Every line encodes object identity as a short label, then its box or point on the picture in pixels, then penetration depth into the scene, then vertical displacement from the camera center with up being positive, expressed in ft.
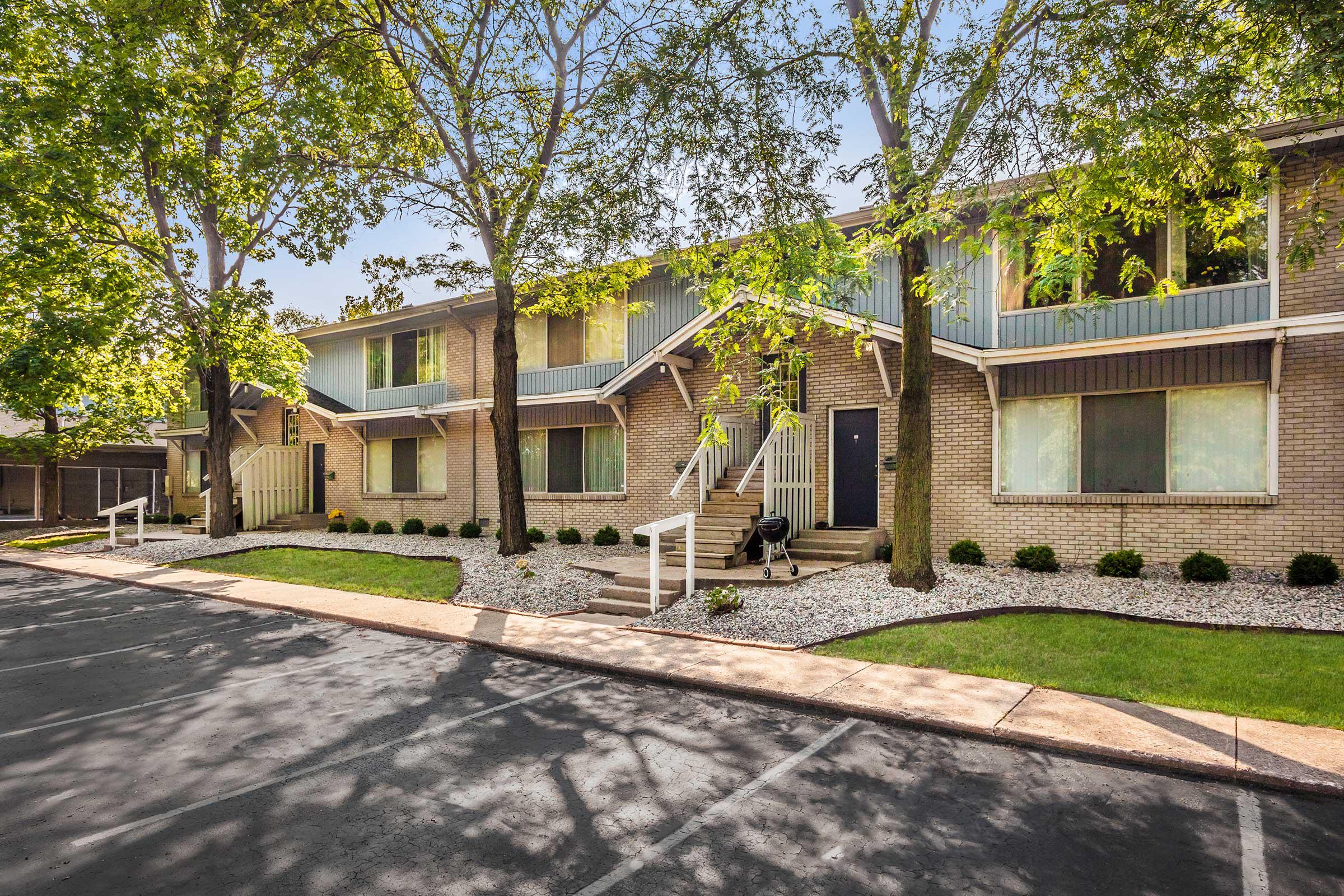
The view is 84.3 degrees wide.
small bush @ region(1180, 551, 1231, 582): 33.14 -5.75
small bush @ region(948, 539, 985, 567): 39.01 -5.91
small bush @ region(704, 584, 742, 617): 30.12 -6.51
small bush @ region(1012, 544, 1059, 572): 36.99 -5.90
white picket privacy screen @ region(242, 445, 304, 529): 70.95 -3.76
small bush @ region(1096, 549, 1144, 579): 35.22 -5.92
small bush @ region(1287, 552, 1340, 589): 31.01 -5.49
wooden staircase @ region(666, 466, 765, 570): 38.29 -4.53
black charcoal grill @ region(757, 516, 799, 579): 35.76 -4.19
